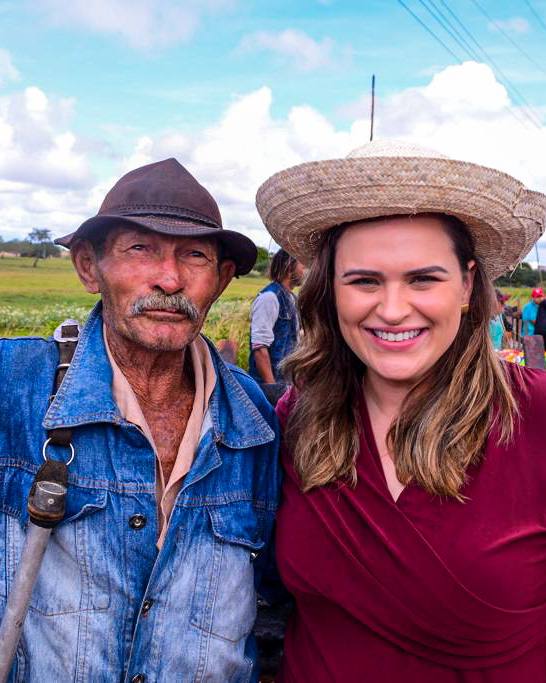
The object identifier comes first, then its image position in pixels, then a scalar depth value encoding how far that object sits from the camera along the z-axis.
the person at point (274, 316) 6.61
